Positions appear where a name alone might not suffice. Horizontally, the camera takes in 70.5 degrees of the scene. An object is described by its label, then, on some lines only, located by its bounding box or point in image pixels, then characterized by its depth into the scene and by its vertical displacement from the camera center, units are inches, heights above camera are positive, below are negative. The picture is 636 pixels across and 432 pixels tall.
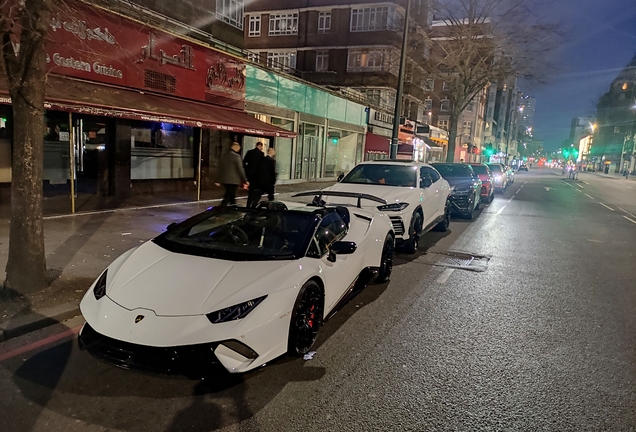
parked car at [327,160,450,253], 319.0 -24.2
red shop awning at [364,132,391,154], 1211.2 +41.0
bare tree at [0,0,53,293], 185.5 +0.0
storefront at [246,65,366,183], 729.6 +64.6
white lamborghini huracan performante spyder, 127.3 -46.2
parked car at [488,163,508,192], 963.3 -18.9
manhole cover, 309.6 -69.1
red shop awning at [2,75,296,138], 363.3 +35.5
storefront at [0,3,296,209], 412.5 +33.7
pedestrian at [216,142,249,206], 377.7 -16.9
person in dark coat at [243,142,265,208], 402.6 -15.3
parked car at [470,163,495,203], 709.9 -22.4
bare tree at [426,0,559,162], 1063.0 +277.7
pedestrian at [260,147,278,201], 402.9 -20.3
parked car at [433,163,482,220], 543.2 -29.6
